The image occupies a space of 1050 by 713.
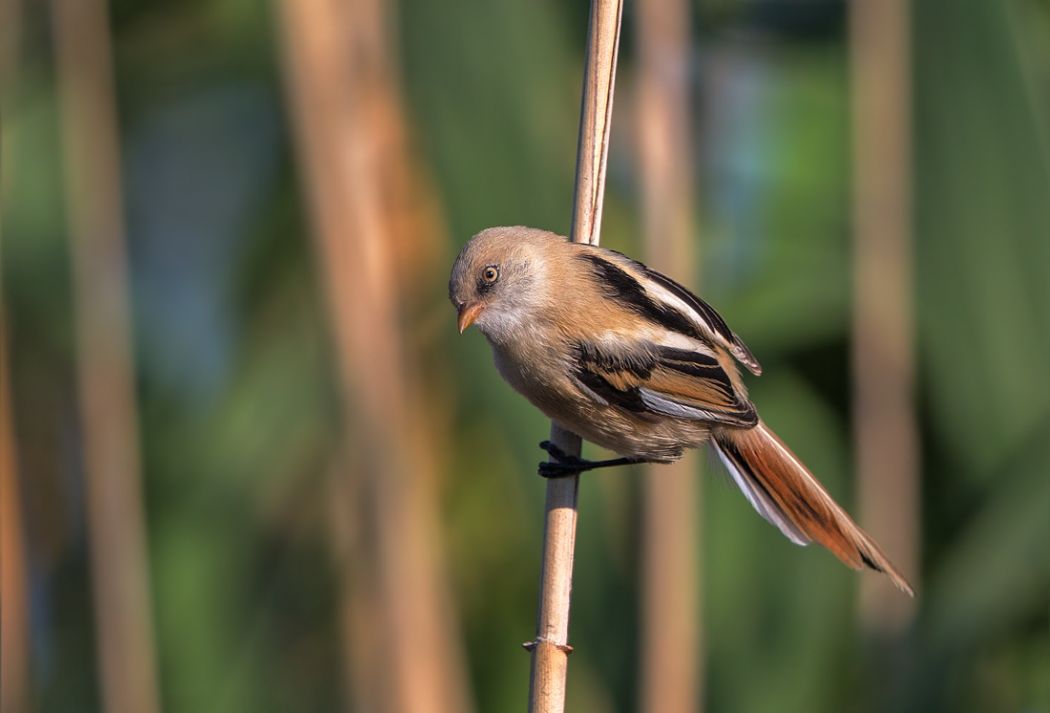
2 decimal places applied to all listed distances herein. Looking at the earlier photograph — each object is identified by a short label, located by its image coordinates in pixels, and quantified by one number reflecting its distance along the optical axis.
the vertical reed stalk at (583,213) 2.95
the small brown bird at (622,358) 3.52
